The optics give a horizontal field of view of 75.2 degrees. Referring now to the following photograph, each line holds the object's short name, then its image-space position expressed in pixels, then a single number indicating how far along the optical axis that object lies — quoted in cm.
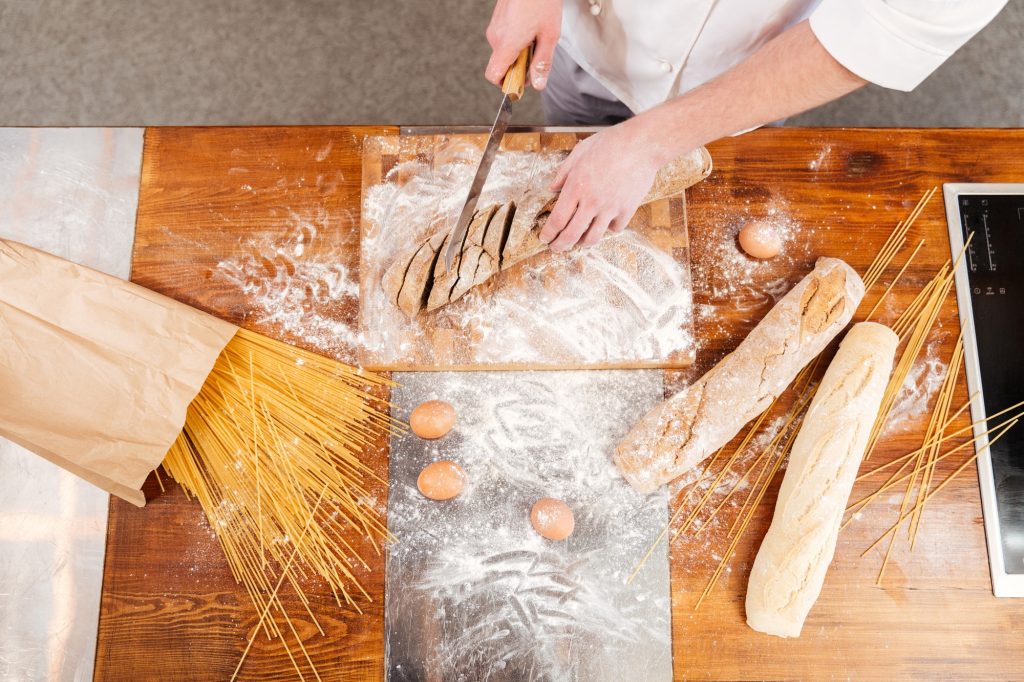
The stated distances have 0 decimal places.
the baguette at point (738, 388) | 132
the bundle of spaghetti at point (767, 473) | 135
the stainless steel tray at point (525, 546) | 132
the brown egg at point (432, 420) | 135
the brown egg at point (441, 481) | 133
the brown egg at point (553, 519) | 132
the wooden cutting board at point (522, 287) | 139
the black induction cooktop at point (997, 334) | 136
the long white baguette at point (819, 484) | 128
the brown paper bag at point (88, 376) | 128
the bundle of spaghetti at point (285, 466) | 134
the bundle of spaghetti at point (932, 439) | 138
